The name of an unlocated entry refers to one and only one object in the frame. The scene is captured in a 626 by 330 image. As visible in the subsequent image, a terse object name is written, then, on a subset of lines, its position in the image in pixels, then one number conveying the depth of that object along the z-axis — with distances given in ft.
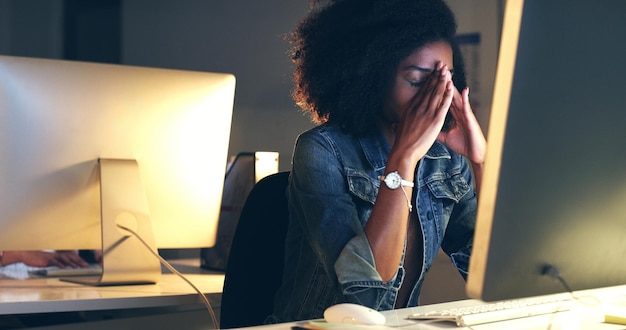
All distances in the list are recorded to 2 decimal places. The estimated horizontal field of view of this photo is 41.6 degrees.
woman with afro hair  4.85
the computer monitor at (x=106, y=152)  5.59
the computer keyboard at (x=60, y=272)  6.66
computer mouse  3.47
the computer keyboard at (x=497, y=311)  3.59
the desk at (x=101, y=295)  5.26
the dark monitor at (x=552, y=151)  2.67
